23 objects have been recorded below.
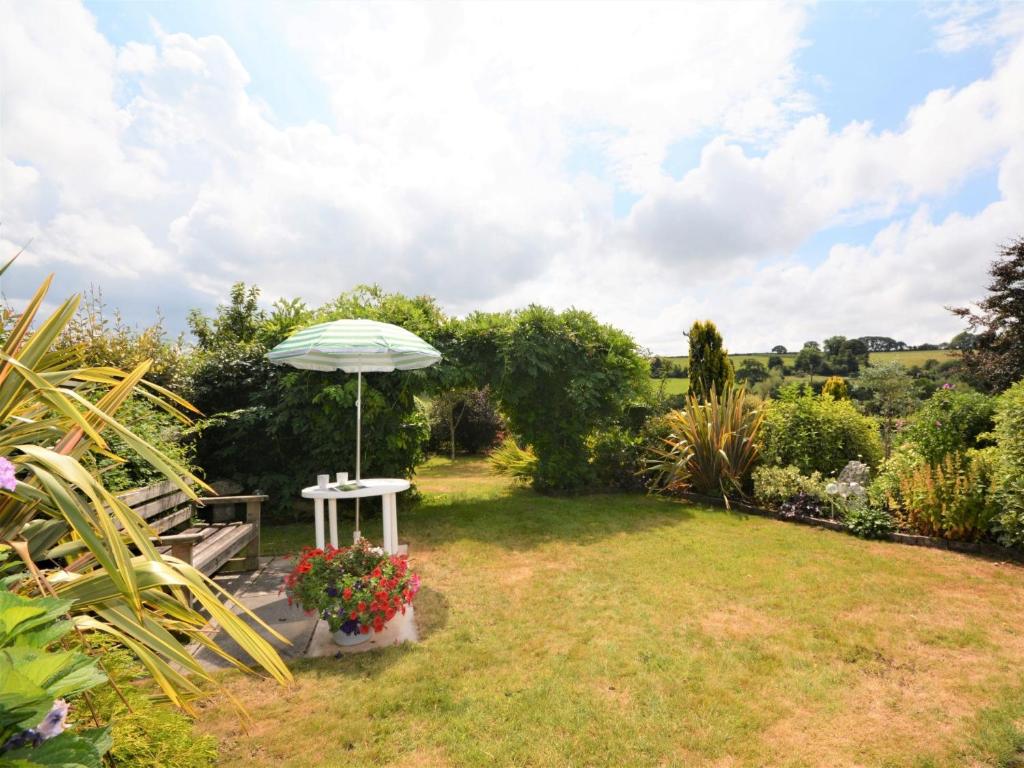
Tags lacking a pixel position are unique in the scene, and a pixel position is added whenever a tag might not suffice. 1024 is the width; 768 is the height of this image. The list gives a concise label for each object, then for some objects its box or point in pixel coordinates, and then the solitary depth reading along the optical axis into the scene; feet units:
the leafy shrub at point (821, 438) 24.85
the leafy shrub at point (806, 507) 21.80
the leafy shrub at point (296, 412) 22.40
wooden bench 10.44
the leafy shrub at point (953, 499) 17.07
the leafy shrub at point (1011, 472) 15.78
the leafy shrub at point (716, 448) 25.77
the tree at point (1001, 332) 46.26
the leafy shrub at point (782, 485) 22.74
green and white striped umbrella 13.06
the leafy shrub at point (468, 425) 50.57
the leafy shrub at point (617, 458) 28.99
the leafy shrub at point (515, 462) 29.81
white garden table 13.11
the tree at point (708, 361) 30.58
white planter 11.10
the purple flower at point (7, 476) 3.93
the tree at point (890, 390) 42.34
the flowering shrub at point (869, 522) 18.97
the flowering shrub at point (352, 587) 10.78
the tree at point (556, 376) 25.41
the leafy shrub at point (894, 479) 19.76
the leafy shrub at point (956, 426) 19.42
